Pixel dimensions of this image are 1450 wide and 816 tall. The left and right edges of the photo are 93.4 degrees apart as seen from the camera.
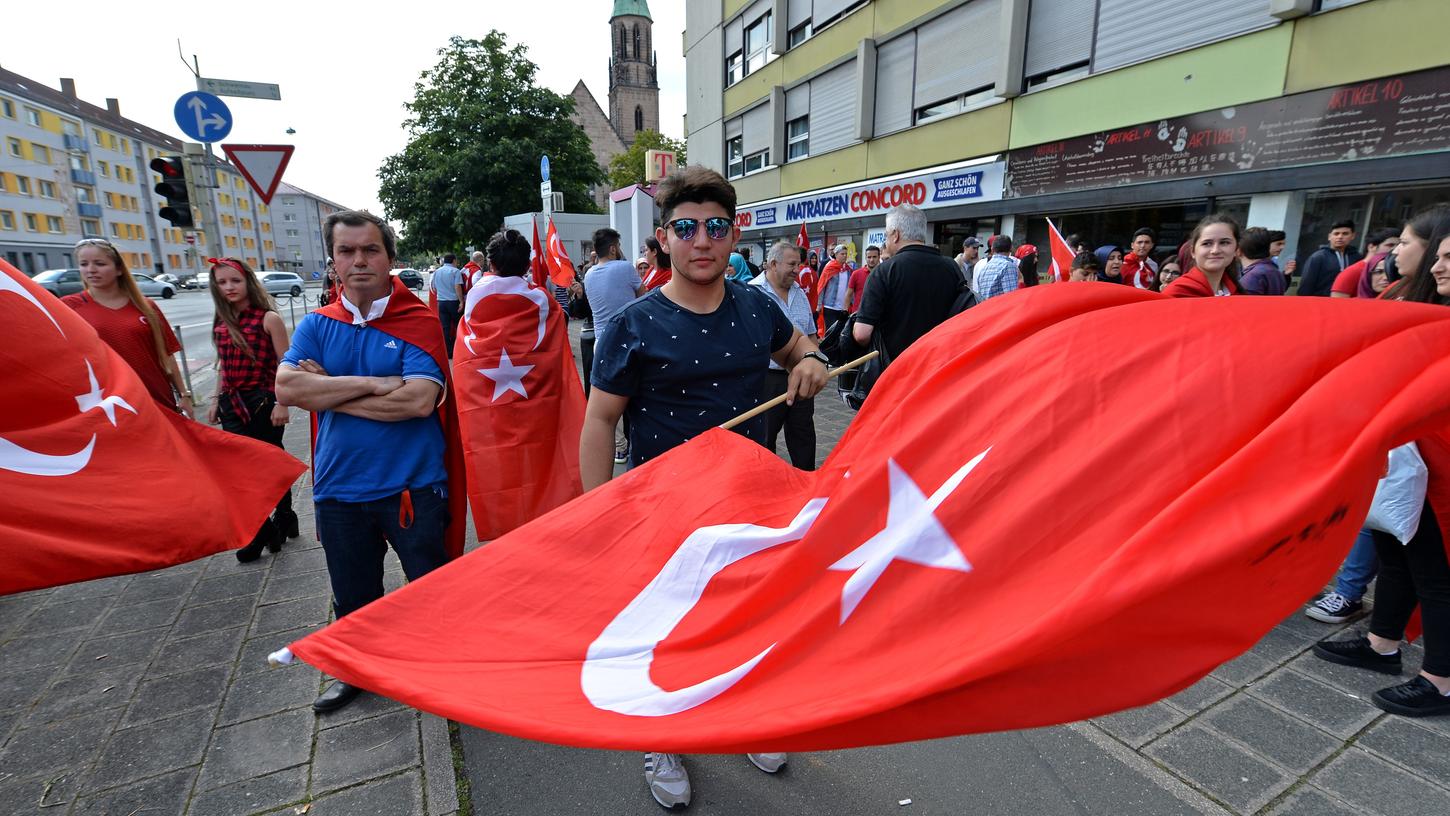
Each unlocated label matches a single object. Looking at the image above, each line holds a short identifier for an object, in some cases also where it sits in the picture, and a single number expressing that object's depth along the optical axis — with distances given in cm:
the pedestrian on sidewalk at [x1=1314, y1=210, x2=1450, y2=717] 251
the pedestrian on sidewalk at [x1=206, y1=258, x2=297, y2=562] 452
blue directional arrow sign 811
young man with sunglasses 234
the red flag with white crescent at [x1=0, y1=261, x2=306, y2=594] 217
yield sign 743
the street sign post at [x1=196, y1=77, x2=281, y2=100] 927
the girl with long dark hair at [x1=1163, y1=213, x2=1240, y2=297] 334
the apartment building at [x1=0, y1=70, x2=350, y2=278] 4984
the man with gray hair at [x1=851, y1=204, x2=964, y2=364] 479
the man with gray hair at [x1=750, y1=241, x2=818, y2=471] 538
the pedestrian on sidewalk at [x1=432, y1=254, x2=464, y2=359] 1201
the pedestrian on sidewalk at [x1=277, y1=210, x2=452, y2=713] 276
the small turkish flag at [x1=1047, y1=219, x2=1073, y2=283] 596
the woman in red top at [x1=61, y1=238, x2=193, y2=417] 418
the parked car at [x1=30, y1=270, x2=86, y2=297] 2512
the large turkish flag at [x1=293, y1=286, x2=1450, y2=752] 125
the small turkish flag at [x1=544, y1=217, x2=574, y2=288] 818
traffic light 902
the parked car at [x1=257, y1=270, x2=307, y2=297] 4259
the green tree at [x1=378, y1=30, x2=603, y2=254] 3247
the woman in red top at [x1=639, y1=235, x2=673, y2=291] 660
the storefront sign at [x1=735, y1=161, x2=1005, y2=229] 1414
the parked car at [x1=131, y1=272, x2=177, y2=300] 3647
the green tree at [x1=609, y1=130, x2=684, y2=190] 5569
